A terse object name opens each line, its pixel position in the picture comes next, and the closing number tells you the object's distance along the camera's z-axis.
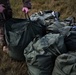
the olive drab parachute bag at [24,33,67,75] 1.82
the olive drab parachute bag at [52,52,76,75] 1.64
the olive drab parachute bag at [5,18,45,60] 2.08
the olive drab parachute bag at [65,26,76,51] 1.90
